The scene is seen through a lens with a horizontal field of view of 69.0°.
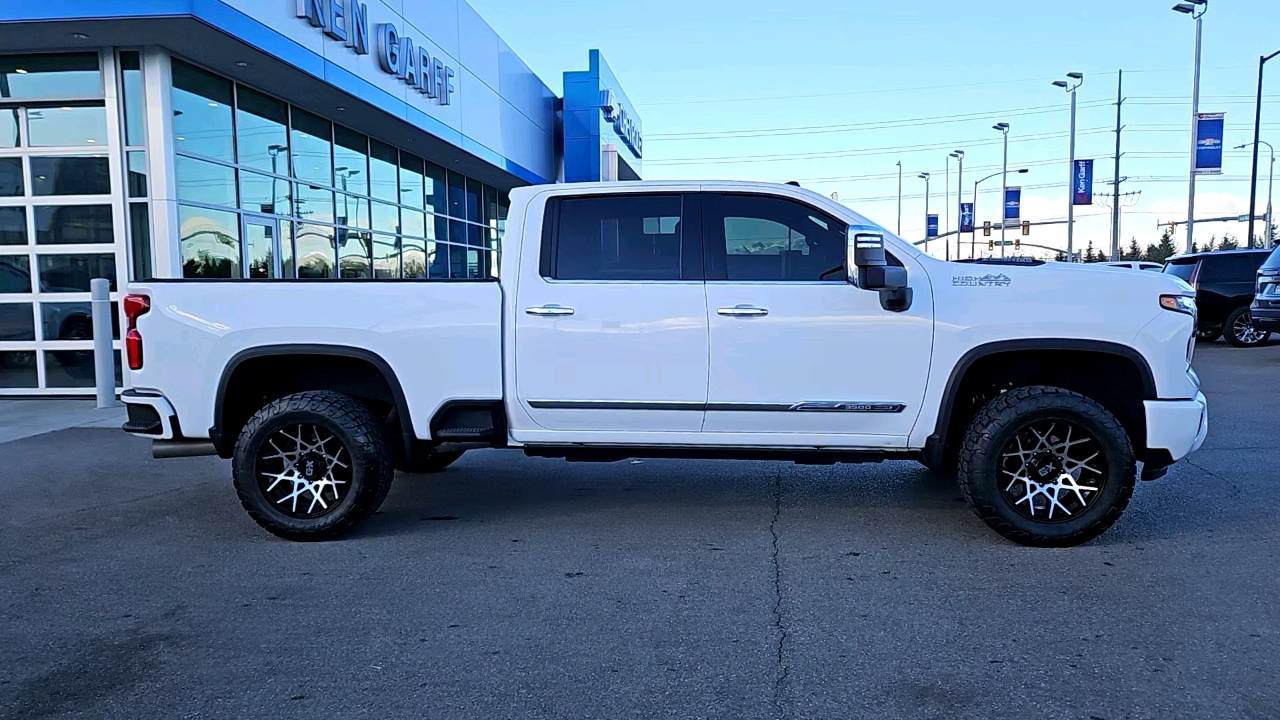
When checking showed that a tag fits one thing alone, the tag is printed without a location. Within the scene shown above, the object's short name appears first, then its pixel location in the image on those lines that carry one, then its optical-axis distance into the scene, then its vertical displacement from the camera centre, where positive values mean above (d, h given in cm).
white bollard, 661 -35
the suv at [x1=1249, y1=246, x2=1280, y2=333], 1388 -27
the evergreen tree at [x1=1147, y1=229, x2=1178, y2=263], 9325 +341
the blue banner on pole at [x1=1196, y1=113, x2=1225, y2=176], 2986 +442
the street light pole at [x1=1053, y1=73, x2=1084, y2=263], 4091 +424
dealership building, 1119 +205
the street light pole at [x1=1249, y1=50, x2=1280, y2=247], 3256 +565
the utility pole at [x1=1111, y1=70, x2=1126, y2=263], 4084 +304
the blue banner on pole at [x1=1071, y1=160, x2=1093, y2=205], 3959 +426
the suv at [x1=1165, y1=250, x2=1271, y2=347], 1733 -15
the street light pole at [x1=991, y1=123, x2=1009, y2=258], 6206 +1003
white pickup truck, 501 -41
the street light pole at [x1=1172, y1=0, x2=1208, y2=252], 3102 +659
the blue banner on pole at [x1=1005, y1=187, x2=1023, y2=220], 5097 +439
